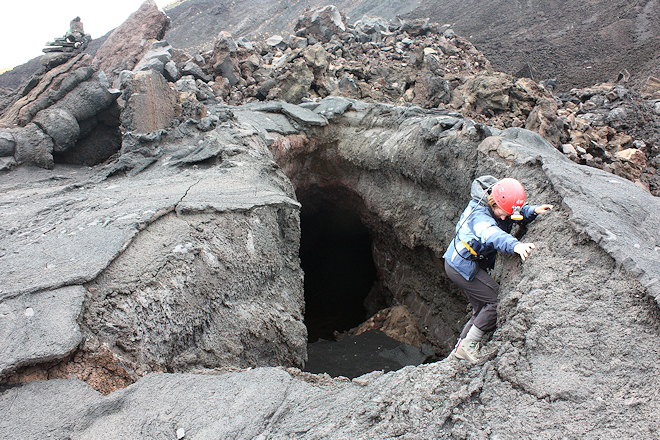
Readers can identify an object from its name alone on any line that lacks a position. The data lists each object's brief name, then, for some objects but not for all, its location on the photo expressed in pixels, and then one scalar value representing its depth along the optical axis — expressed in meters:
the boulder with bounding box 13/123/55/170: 5.36
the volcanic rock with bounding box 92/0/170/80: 10.47
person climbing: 2.66
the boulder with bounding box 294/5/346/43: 11.58
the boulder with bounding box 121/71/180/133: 5.43
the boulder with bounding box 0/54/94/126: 5.74
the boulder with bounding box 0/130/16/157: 5.21
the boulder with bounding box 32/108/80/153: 5.64
